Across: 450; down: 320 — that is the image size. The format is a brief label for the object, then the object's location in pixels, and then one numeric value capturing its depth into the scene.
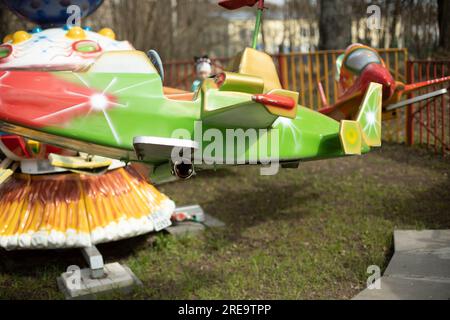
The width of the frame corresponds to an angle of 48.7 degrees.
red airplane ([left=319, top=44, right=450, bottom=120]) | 2.97
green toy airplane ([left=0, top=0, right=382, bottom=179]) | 1.61
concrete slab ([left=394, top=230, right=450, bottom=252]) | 3.57
